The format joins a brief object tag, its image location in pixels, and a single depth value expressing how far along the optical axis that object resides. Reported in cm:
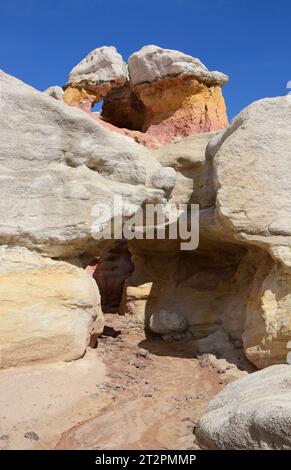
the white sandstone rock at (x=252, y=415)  277
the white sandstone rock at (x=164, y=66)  1100
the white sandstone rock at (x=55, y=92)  1041
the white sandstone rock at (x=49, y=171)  509
